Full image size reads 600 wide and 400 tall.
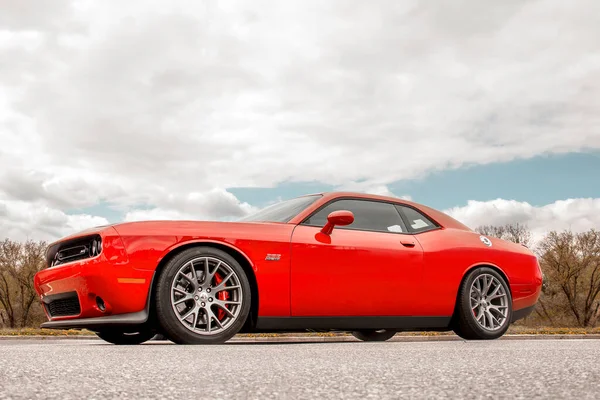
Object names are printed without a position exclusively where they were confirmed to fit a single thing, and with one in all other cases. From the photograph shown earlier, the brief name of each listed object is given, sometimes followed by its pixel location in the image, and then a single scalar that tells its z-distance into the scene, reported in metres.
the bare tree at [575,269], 40.62
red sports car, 5.30
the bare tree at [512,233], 42.56
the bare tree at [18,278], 38.50
